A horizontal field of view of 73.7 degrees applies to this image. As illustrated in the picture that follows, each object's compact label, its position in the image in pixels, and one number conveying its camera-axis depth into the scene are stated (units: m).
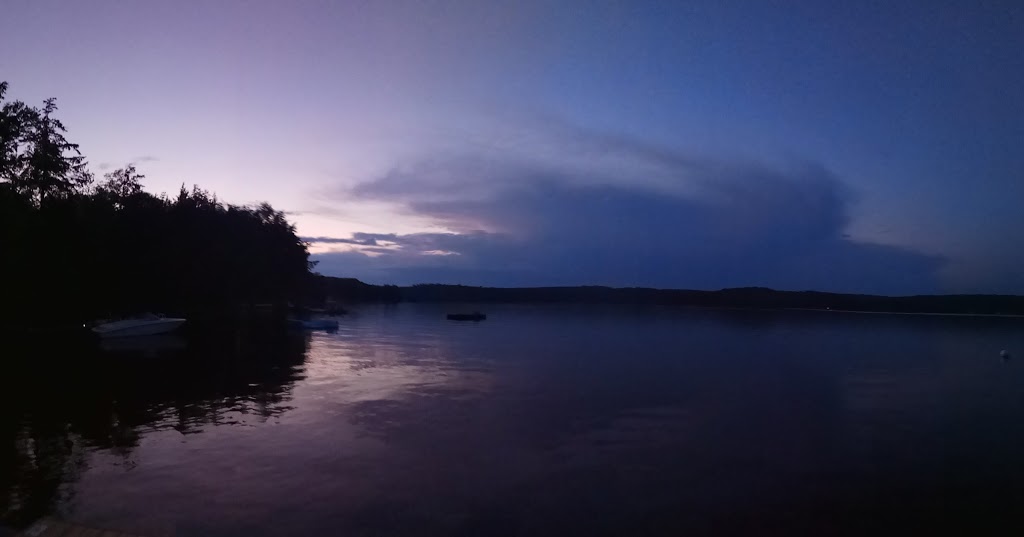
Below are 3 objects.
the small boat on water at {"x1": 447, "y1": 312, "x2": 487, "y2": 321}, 94.31
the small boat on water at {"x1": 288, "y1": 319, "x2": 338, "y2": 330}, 64.19
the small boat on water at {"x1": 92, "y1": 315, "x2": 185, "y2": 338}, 42.19
